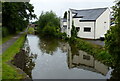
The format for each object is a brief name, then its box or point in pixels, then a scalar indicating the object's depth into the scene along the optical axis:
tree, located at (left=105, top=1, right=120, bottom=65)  5.87
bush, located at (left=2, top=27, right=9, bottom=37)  17.50
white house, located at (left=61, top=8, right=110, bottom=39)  18.17
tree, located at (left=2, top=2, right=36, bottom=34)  19.84
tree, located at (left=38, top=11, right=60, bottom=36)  23.56
